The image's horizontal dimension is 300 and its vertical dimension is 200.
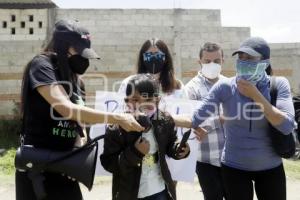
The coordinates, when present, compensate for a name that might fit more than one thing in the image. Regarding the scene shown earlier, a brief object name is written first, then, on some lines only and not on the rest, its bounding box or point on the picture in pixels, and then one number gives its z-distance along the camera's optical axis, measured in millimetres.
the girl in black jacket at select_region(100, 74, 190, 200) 2877
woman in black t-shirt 2438
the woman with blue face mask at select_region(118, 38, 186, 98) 3639
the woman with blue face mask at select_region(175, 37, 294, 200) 2855
